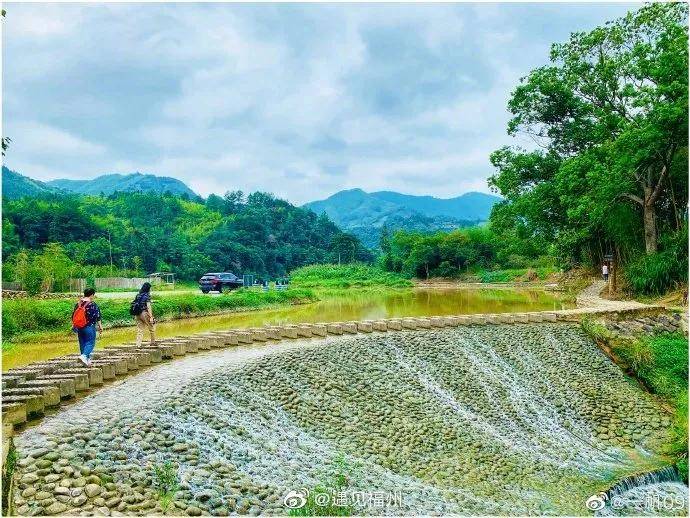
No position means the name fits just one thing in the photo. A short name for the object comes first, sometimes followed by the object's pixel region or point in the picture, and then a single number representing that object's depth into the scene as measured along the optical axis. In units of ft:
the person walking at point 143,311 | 28.94
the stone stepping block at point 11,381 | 22.38
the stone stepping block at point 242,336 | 35.82
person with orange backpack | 25.04
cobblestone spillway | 17.20
